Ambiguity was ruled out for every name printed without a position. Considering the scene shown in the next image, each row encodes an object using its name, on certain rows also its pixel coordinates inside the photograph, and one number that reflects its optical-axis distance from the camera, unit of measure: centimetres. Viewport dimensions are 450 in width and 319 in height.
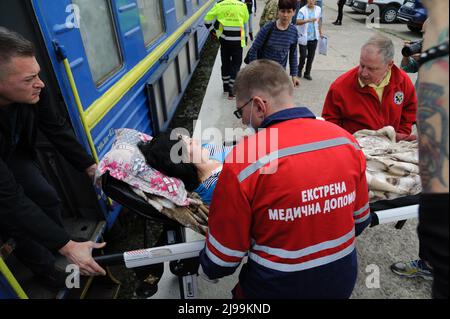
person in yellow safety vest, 498
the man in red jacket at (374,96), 222
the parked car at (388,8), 1192
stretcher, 144
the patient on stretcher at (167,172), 156
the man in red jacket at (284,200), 110
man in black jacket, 139
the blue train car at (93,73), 175
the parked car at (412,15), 907
